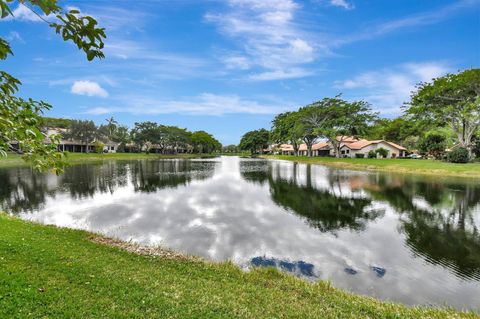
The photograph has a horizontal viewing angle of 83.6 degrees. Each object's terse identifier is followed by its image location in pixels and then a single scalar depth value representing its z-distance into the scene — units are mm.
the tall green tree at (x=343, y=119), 68875
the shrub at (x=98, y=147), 93250
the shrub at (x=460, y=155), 45812
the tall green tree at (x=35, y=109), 2776
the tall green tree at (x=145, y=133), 109938
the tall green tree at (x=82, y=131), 85912
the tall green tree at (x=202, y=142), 139500
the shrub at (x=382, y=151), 80812
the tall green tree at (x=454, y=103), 44438
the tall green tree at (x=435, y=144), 59031
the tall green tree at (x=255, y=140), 140875
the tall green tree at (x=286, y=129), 78262
